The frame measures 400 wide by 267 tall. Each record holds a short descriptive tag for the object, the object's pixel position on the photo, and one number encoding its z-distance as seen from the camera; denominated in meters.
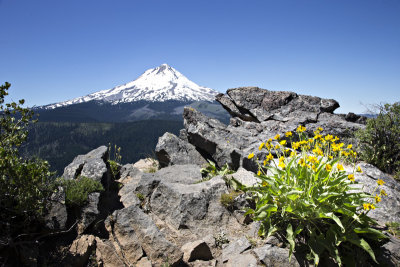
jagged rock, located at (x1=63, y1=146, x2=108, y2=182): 8.80
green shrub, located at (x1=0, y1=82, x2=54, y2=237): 4.70
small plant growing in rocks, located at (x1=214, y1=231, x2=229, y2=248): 6.34
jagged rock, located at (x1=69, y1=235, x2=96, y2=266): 5.31
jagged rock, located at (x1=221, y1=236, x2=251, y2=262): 5.62
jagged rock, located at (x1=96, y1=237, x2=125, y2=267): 5.53
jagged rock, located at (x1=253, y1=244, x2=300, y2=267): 4.94
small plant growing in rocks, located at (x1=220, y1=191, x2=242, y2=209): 7.22
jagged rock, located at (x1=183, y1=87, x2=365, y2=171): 12.01
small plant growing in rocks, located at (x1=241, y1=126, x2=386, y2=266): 4.87
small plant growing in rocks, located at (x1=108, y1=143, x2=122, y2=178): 11.97
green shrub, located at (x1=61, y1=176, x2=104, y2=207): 6.46
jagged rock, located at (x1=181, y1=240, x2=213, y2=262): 5.78
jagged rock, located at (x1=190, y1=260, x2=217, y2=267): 5.68
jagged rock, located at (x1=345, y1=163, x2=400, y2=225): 6.55
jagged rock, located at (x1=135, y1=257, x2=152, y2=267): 5.52
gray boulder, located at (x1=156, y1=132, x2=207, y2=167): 13.02
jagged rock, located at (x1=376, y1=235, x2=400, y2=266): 4.91
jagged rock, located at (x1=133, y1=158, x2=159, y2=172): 14.60
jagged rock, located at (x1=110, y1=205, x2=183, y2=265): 5.64
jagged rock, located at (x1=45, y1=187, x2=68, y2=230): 5.59
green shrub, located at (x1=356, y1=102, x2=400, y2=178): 9.19
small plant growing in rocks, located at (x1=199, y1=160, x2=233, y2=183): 9.70
